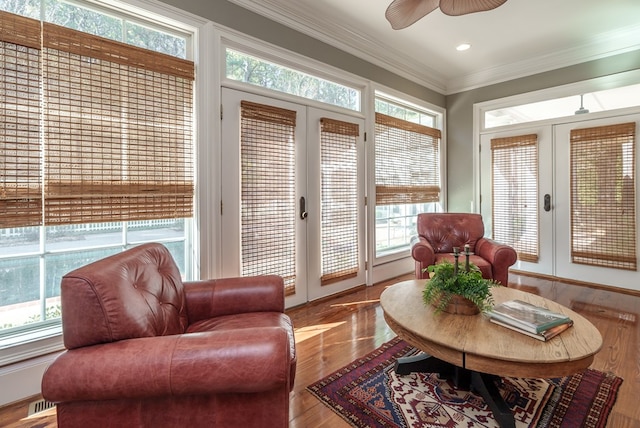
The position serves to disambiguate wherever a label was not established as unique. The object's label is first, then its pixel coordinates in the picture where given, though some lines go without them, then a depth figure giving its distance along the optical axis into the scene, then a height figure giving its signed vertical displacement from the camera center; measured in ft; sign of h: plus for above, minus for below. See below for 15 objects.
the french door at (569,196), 11.50 +0.61
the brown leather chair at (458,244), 9.70 -1.08
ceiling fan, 6.19 +4.31
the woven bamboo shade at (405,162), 12.69 +2.20
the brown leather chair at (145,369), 3.18 -1.55
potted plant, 5.24 -1.32
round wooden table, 4.07 -1.83
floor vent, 5.43 -3.33
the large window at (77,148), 5.68 +1.34
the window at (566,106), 11.53 +4.21
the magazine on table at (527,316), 4.66 -1.63
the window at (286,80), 8.64 +4.08
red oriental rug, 5.00 -3.22
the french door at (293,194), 8.55 +0.58
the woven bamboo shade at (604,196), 11.41 +0.56
